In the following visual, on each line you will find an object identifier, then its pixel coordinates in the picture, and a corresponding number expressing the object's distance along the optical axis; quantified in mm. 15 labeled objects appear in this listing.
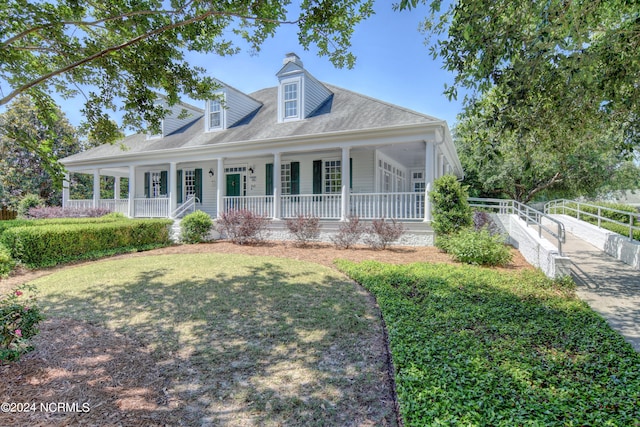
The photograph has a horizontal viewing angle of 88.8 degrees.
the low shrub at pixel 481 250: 8234
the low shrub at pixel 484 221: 12232
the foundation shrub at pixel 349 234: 10728
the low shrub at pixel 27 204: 21797
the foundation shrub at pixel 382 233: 10410
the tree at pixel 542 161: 6102
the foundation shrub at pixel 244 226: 11859
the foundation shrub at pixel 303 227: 11484
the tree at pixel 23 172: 26391
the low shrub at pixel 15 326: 3237
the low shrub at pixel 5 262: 8089
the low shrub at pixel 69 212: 17281
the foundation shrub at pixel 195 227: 12609
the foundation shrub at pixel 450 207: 10031
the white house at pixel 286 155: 12019
